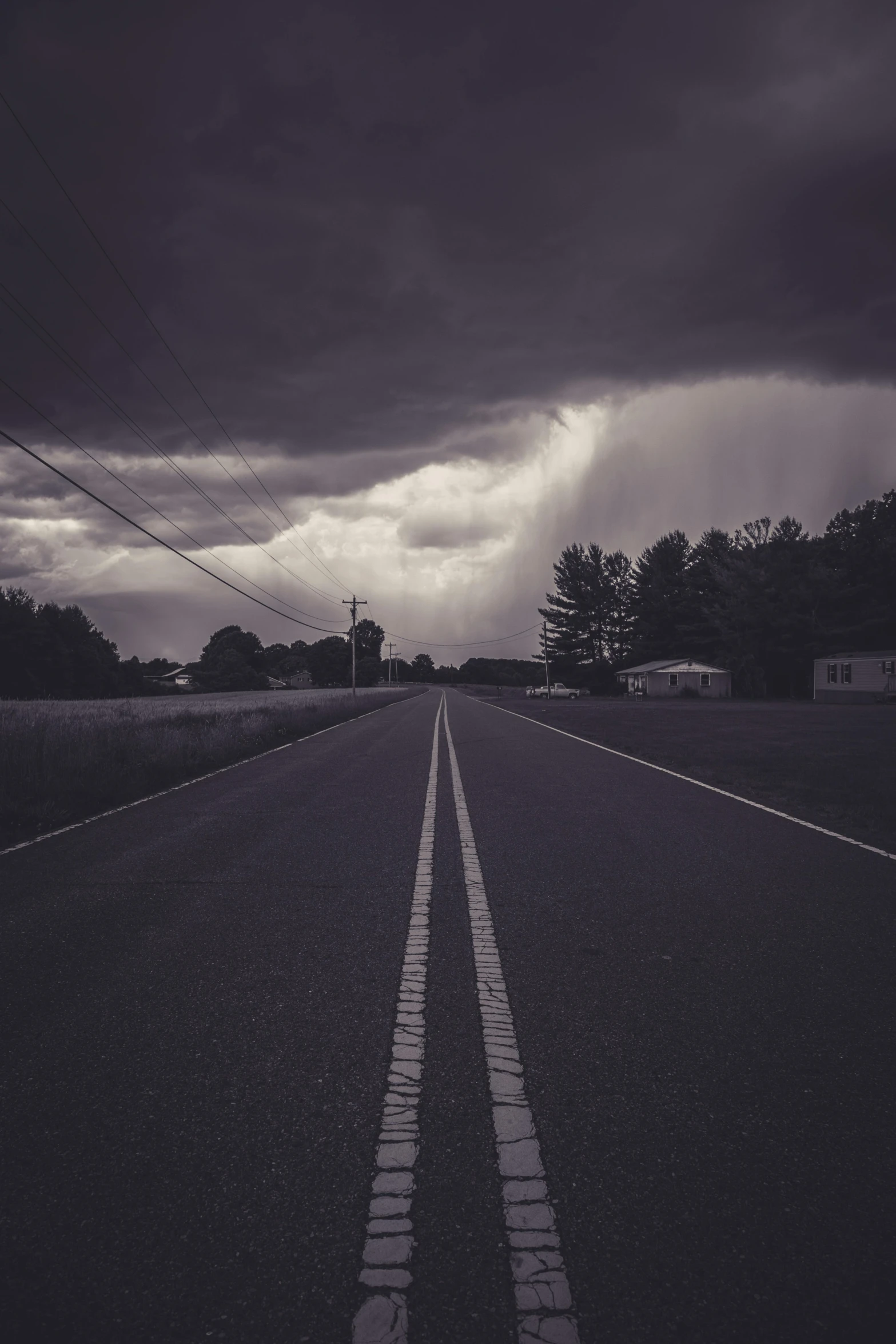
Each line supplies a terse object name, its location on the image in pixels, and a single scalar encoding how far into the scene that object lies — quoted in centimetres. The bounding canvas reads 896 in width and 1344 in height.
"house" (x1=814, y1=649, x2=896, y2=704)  5103
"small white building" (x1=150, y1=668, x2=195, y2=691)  11956
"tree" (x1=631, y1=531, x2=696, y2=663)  8844
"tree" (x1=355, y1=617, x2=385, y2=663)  17475
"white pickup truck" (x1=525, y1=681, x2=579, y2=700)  7762
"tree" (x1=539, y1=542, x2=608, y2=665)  9800
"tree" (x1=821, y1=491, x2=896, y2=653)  6325
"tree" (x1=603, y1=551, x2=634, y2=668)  9700
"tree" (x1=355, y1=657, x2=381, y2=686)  16500
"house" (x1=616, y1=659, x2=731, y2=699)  7231
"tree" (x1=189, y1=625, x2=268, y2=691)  13138
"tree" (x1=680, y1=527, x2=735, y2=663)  8031
